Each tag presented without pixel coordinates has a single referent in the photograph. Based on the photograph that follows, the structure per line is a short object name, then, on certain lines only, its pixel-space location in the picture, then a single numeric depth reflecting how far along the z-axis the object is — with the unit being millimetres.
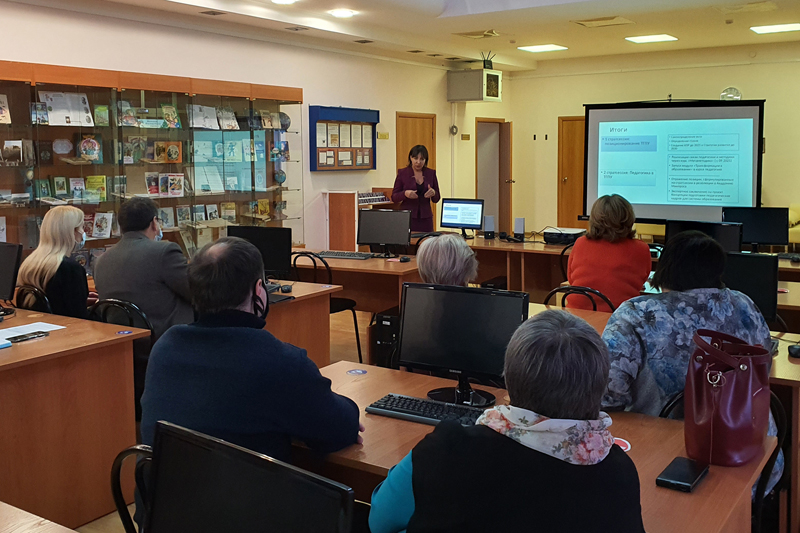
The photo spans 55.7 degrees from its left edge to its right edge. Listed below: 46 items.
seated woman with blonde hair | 3916
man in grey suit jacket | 3818
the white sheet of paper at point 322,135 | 8375
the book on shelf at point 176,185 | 6406
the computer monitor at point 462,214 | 7188
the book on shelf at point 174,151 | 6344
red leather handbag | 1854
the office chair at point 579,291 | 3785
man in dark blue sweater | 1897
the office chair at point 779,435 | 2213
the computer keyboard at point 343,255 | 6070
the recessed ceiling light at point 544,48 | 9703
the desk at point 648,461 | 1703
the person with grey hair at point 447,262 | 2826
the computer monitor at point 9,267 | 3850
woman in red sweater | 4406
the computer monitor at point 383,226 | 5977
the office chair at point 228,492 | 1096
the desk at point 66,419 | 3000
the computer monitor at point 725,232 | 4961
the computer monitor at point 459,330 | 2424
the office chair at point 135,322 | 3749
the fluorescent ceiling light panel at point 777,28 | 8383
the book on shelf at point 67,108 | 5406
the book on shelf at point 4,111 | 5121
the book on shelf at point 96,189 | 5718
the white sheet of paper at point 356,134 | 8914
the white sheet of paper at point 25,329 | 3287
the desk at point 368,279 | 5598
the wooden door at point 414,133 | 9773
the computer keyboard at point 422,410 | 2260
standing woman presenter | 7738
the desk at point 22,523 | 1586
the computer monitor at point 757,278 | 3580
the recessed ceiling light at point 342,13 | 7238
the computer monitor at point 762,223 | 5645
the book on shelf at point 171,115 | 6301
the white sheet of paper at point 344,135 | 8711
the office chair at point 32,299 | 3959
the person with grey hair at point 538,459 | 1299
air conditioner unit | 10234
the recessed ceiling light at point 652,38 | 9094
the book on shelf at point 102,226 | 5770
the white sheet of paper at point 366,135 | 9102
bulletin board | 8328
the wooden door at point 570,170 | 11469
